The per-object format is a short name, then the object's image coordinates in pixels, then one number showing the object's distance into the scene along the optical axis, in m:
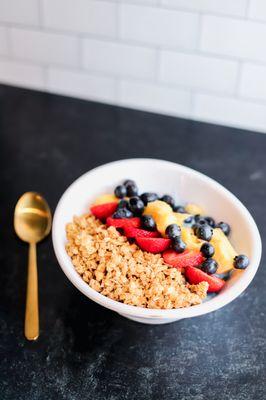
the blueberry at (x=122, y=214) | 0.91
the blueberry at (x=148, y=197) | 0.95
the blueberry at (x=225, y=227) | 0.94
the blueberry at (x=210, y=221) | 0.95
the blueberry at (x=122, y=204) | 0.94
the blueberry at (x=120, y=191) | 0.99
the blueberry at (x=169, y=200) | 0.97
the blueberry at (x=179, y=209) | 0.97
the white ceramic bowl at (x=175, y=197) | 0.79
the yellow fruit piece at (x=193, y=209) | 0.99
